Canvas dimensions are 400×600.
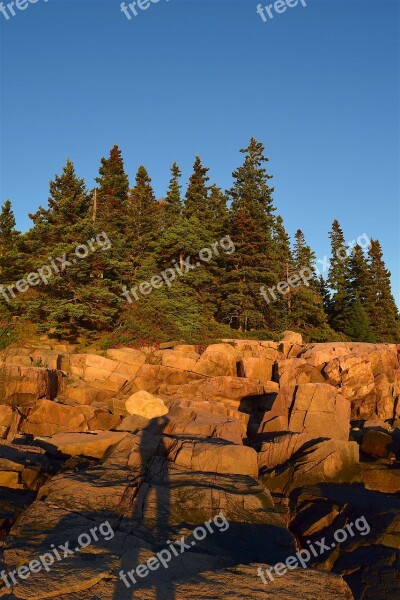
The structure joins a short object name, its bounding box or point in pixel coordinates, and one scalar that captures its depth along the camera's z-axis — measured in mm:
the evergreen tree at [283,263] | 44250
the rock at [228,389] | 25344
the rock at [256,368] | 27266
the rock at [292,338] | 33069
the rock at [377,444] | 18828
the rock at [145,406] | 19986
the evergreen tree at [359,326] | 44625
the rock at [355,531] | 9383
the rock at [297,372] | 26734
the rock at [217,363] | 27109
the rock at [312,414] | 18078
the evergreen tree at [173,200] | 44625
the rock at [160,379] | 25672
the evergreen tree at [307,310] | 43781
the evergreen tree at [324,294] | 52500
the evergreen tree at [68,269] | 31062
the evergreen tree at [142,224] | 40219
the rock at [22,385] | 22438
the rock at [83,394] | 23609
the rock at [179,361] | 26938
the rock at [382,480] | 15328
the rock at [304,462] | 13859
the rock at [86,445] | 15844
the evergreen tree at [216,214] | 42969
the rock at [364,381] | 27344
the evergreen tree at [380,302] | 51375
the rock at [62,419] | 20062
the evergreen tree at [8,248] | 36406
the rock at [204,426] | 16219
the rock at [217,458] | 12812
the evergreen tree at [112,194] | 41438
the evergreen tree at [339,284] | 49500
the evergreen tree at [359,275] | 52062
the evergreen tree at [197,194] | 43478
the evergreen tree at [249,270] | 38344
